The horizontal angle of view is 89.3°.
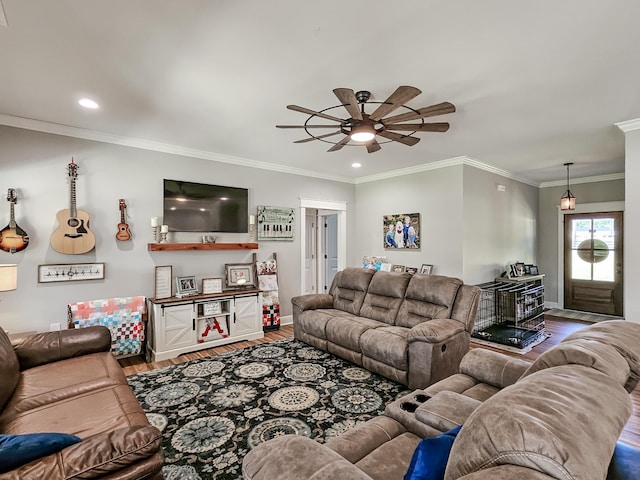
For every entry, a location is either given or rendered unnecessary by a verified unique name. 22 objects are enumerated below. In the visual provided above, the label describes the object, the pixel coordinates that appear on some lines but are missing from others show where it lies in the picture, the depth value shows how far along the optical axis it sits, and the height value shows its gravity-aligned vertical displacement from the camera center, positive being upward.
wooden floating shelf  4.13 -0.10
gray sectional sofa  0.68 -0.46
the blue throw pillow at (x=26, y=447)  1.15 -0.78
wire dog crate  4.97 -1.19
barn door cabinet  3.92 -1.09
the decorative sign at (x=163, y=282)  4.12 -0.55
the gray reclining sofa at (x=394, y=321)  2.97 -0.93
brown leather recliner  1.24 -0.94
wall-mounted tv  4.34 +0.46
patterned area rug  2.19 -1.41
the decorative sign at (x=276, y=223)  5.23 +0.28
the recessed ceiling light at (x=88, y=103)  2.92 +1.26
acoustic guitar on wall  3.55 +0.11
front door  6.20 -0.47
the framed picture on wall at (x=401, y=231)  5.48 +0.15
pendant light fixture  5.41 +0.62
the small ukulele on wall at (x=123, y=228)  3.93 +0.14
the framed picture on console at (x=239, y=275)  4.79 -0.54
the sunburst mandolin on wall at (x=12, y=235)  3.27 +0.05
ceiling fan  2.22 +0.97
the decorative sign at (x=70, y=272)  3.52 -0.37
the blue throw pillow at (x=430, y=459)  0.95 -0.67
